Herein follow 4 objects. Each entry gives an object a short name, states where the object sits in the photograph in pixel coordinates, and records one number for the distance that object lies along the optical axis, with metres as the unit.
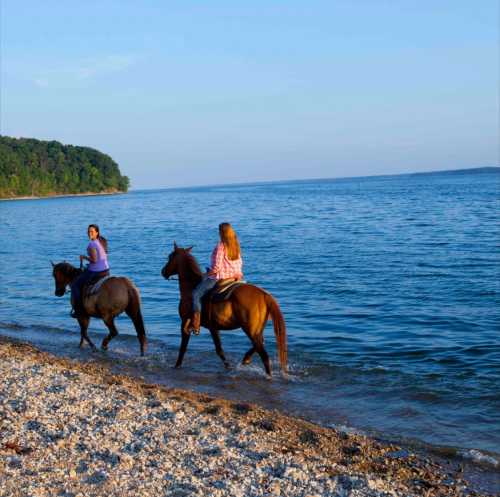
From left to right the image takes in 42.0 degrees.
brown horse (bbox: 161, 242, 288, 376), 11.17
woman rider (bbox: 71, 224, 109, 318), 13.14
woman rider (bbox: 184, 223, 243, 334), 11.21
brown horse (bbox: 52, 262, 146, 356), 13.25
